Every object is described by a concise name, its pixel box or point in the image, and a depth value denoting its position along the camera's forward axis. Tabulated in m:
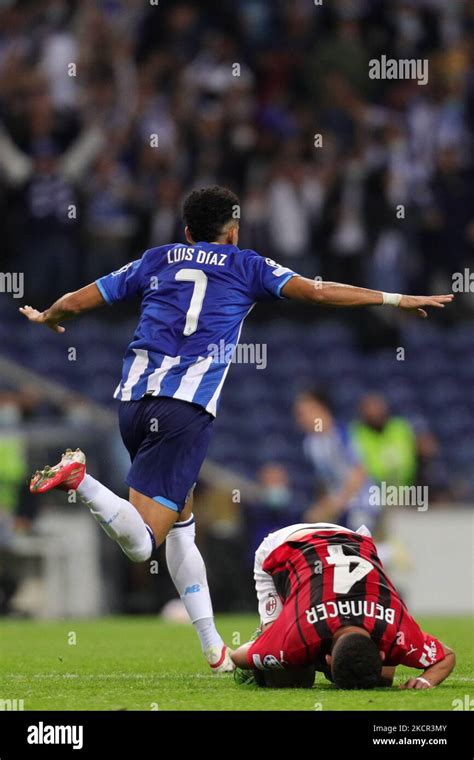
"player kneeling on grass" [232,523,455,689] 6.46
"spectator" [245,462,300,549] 15.67
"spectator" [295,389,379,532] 14.29
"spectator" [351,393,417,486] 15.07
